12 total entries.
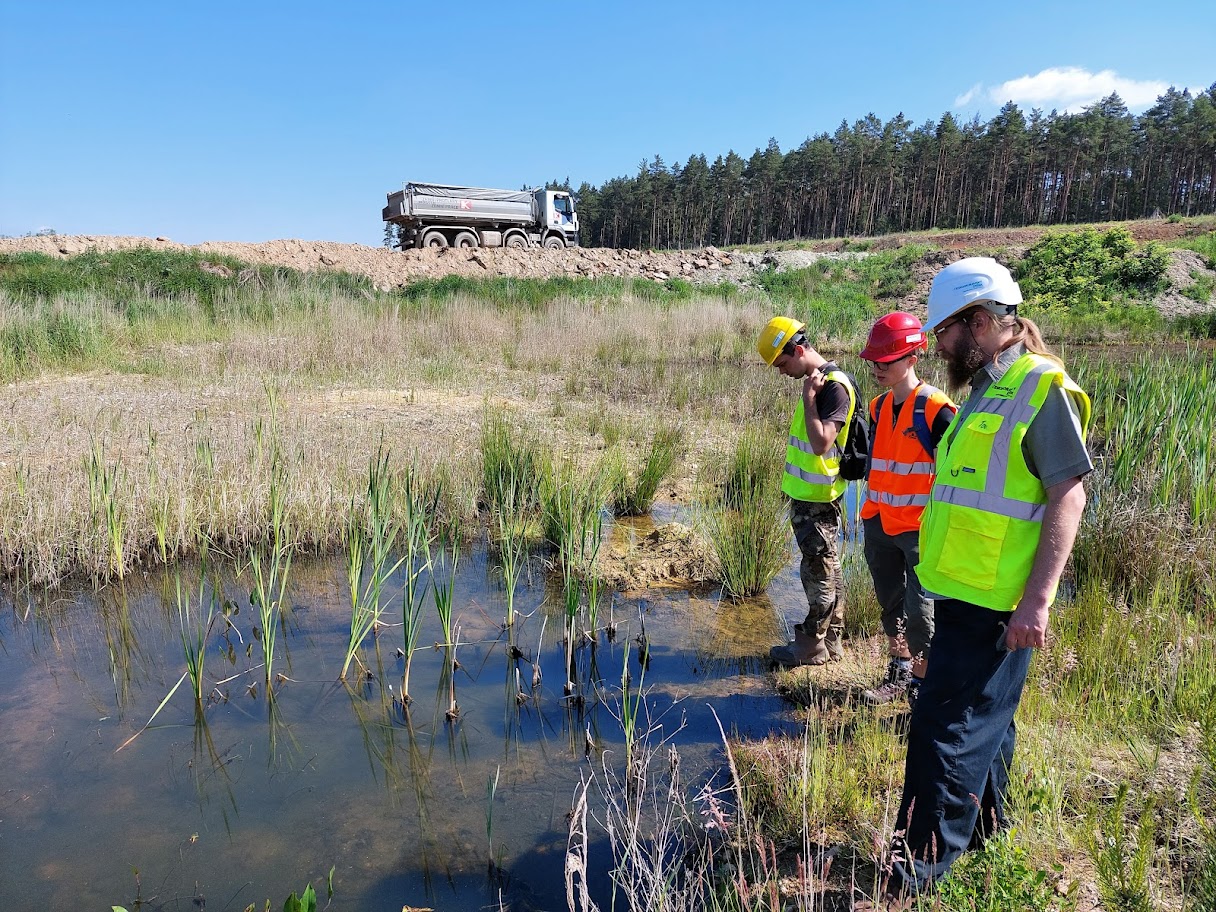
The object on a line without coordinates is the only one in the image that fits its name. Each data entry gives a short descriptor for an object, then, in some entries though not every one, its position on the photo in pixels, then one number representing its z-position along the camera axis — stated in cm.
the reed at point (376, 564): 355
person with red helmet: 299
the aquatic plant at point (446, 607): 352
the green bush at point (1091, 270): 2256
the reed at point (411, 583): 338
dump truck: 2617
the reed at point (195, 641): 332
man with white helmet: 181
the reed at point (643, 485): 636
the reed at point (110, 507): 457
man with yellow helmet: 346
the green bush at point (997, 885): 171
